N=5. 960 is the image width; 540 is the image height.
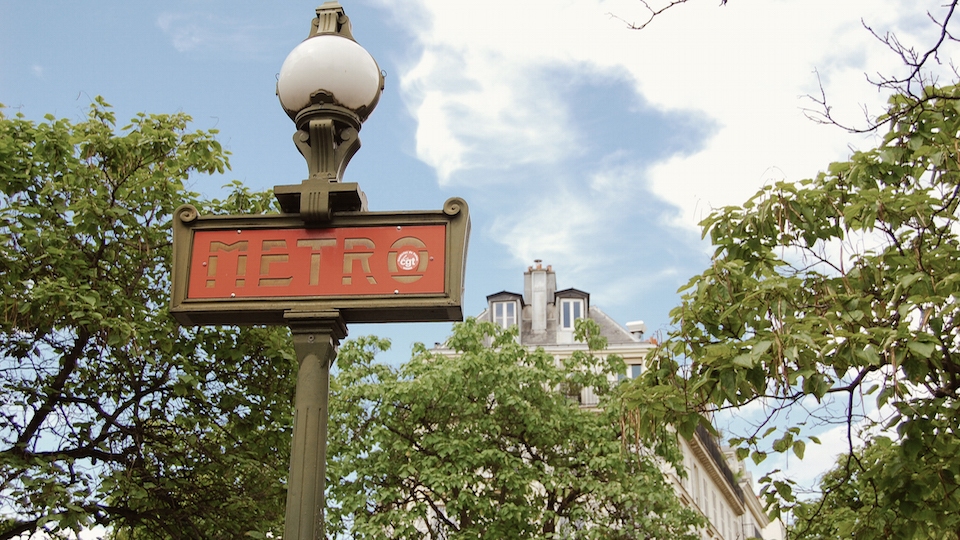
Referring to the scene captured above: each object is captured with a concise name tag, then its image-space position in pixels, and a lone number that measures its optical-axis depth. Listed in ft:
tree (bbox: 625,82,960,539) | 20.13
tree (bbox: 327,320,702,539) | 63.93
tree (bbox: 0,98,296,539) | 30.55
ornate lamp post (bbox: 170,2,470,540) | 12.19
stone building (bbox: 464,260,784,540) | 138.51
